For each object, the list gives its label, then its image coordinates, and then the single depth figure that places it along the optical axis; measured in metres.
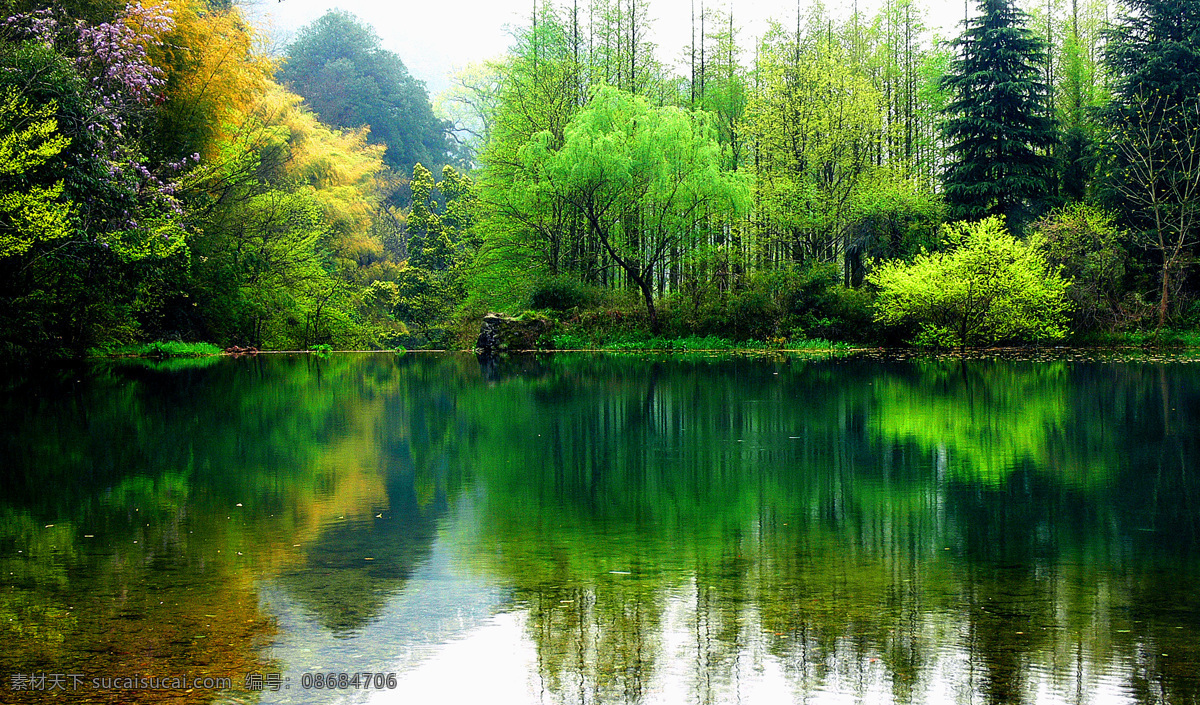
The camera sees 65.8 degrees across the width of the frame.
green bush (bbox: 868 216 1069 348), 23.83
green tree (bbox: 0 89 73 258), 15.98
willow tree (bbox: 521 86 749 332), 28.89
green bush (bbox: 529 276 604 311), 30.00
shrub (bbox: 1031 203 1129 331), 25.83
